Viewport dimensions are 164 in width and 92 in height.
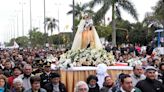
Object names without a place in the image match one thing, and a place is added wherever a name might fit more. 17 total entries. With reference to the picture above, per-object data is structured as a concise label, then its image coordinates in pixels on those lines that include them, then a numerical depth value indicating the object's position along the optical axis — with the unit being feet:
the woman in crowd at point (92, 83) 33.83
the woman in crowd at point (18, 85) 29.81
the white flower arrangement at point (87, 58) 47.85
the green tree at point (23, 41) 437.05
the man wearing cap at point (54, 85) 34.53
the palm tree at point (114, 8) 158.30
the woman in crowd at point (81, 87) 24.43
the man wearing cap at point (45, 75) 38.04
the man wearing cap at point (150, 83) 28.40
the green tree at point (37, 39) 342.56
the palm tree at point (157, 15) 170.50
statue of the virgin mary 52.44
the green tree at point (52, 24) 381.40
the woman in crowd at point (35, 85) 28.12
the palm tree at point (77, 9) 231.18
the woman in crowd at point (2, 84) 31.80
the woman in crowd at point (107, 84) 32.27
